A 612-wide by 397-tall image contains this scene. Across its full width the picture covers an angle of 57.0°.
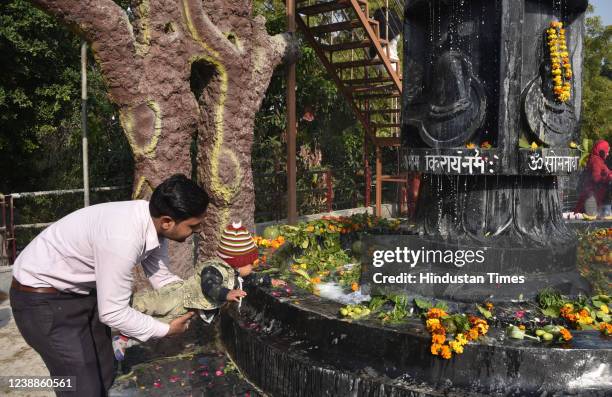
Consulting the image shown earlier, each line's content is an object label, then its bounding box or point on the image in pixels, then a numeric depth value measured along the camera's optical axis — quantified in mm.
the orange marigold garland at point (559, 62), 4387
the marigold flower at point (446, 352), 3115
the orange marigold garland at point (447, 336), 3125
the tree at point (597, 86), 17406
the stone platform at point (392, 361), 3057
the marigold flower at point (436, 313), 3361
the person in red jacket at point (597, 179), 8852
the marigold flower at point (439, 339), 3150
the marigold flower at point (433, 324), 3225
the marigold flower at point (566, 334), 3133
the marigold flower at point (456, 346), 3105
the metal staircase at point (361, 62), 9594
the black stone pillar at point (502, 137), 4391
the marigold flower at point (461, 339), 3129
